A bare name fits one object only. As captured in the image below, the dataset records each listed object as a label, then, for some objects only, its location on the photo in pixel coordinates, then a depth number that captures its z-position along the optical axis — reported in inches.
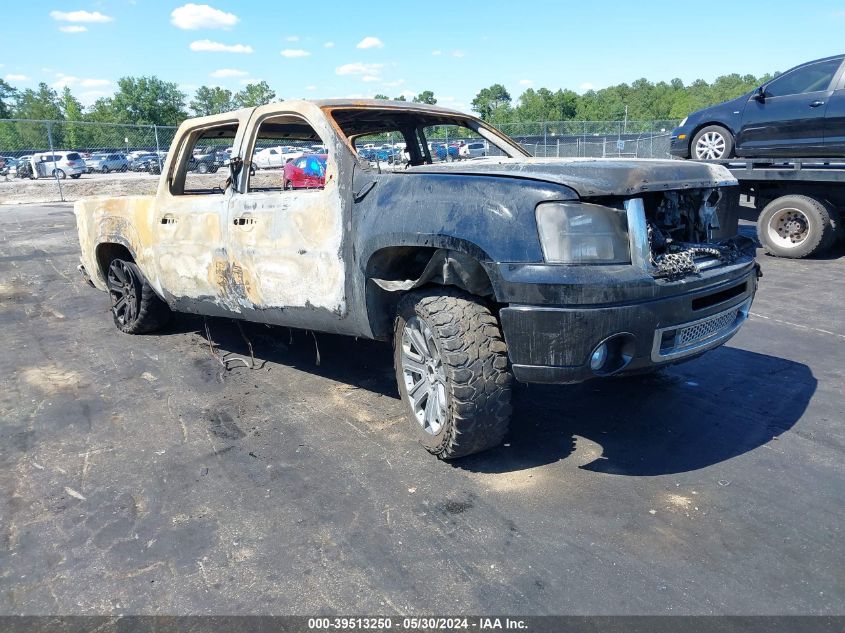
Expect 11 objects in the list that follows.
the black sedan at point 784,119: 329.7
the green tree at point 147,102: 2549.2
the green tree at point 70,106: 2800.2
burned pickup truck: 108.0
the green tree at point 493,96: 4479.3
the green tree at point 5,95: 2970.0
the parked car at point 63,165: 1090.1
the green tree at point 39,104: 2512.3
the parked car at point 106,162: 1075.9
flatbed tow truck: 321.1
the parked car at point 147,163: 1018.3
